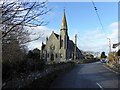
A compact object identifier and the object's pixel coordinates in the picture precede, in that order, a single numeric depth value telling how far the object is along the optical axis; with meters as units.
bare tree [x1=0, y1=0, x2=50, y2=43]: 3.43
